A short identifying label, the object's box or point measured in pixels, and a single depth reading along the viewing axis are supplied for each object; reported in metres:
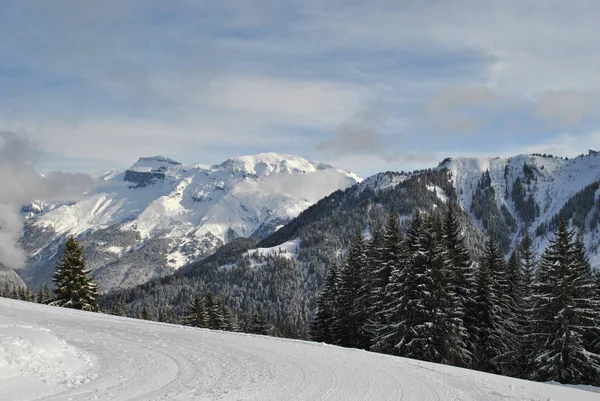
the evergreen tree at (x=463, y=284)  33.72
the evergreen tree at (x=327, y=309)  45.31
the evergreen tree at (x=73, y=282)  44.38
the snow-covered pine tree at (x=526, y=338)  32.28
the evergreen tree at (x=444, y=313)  31.11
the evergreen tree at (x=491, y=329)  34.72
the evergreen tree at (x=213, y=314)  61.54
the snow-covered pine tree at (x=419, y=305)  31.22
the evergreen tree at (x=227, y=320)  66.40
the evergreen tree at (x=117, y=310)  78.42
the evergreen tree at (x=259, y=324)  68.06
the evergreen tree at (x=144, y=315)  88.06
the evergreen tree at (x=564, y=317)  29.52
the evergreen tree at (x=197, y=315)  60.56
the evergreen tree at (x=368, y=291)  38.12
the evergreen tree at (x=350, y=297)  41.66
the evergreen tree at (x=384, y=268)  34.97
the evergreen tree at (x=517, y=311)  34.16
